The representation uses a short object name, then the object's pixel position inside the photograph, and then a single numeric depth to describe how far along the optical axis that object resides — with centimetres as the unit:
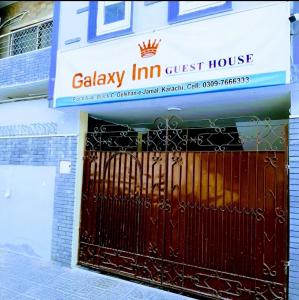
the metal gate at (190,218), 443
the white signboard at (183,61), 397
